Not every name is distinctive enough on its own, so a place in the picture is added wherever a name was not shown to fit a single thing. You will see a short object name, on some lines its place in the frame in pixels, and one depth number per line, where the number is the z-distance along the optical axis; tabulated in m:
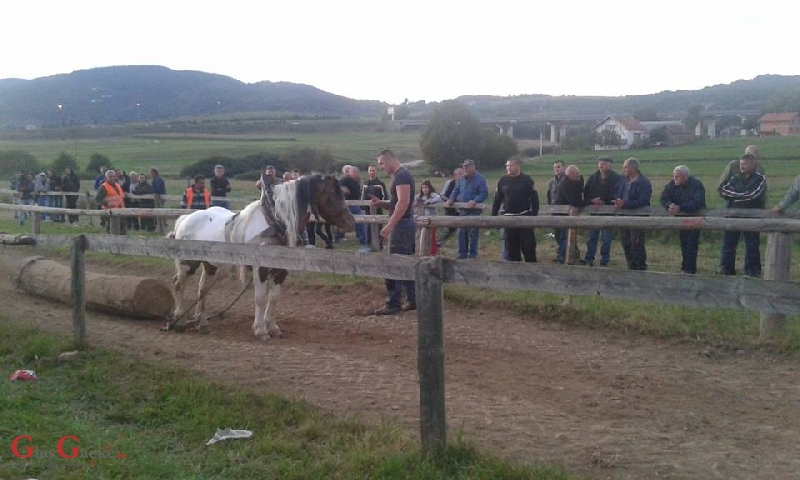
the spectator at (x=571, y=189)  12.22
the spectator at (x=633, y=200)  10.80
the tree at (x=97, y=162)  50.41
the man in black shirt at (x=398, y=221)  9.57
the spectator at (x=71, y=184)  25.30
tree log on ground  10.00
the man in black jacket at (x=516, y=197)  11.28
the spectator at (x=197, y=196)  15.90
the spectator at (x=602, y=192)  12.16
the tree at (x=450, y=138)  37.47
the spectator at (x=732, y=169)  11.16
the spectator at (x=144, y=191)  20.53
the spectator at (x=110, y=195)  16.91
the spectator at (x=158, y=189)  19.99
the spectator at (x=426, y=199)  14.86
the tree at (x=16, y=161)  48.66
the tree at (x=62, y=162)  42.84
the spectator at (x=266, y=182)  9.27
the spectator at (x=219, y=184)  17.77
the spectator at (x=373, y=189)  15.31
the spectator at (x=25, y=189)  24.92
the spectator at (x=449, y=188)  15.27
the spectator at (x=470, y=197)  13.37
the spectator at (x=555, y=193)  13.26
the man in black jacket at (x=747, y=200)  10.59
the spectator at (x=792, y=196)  9.79
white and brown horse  9.09
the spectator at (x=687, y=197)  10.85
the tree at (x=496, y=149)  39.00
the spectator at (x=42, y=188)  25.34
